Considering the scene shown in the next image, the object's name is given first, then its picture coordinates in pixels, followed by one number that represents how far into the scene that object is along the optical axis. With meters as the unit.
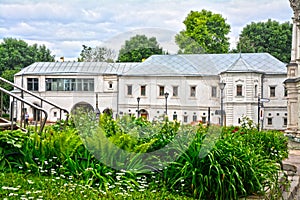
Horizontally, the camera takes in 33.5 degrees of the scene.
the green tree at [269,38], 55.97
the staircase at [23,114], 8.27
